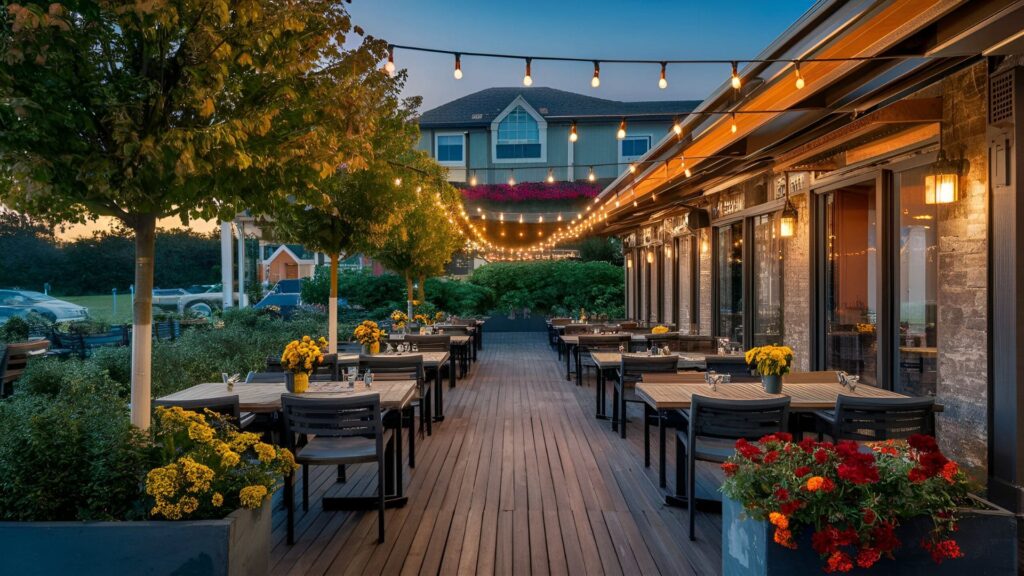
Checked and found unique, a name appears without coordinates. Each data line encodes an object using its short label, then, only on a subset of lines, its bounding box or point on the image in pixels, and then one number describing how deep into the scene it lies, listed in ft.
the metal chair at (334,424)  13.89
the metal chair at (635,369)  22.53
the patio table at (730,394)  14.94
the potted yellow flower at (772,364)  15.55
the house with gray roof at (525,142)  90.07
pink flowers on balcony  86.38
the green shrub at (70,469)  9.11
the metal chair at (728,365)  20.65
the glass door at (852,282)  21.23
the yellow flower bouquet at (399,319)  37.65
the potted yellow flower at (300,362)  16.11
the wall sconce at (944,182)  15.24
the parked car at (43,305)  49.83
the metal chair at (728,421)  13.64
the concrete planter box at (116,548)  8.63
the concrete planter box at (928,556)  8.35
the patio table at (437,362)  23.93
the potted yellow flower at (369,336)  24.89
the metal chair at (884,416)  13.37
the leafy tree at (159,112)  9.76
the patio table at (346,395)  15.64
